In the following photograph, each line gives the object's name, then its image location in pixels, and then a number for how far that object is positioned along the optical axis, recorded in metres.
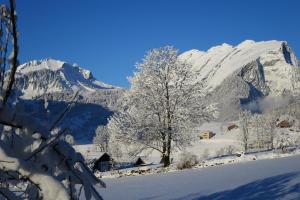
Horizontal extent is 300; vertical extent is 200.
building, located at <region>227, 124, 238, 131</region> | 173.88
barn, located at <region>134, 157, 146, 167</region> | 70.84
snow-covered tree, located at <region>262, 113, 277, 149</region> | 95.00
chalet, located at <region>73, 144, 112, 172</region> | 56.28
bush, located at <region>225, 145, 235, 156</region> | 114.90
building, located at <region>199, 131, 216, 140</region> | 167.25
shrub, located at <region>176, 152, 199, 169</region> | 21.37
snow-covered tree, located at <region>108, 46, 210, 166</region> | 25.50
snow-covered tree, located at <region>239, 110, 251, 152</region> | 93.54
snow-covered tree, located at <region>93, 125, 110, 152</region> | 126.80
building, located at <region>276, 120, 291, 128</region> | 153.26
